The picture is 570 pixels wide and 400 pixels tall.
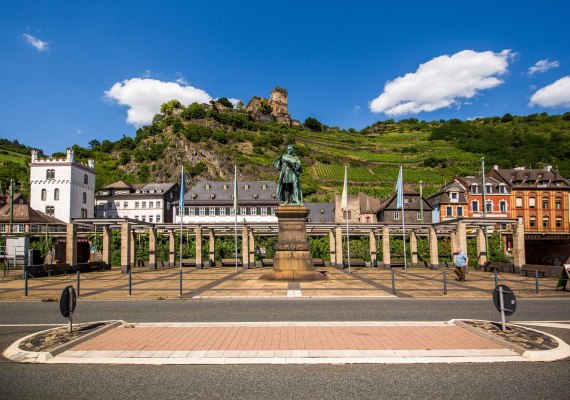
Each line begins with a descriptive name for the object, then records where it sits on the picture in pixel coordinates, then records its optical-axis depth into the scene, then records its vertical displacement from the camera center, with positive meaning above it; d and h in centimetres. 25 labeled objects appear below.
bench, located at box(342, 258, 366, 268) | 3762 -296
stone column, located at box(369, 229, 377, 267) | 3731 -174
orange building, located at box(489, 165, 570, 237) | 6731 +391
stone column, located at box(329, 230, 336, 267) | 3644 -154
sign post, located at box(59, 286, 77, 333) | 843 -142
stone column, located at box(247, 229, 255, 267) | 3636 -143
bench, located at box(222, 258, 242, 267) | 3727 -282
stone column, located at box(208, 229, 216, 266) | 3709 -138
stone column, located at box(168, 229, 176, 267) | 3728 -146
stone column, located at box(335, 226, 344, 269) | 3449 -150
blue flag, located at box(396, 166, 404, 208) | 3193 +270
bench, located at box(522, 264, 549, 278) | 2531 -252
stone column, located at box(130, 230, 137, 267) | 3775 -136
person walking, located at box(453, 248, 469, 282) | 2242 -194
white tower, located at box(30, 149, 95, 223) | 7144 +770
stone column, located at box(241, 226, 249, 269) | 3397 -148
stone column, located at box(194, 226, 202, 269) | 3497 -132
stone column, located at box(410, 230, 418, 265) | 3730 -160
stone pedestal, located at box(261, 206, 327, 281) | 2112 -100
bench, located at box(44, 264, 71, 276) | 2678 -236
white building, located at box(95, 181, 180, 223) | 8188 +553
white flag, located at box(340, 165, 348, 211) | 2925 +205
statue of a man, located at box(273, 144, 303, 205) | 2238 +260
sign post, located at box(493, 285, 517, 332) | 823 -143
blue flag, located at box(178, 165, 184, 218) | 2823 +238
